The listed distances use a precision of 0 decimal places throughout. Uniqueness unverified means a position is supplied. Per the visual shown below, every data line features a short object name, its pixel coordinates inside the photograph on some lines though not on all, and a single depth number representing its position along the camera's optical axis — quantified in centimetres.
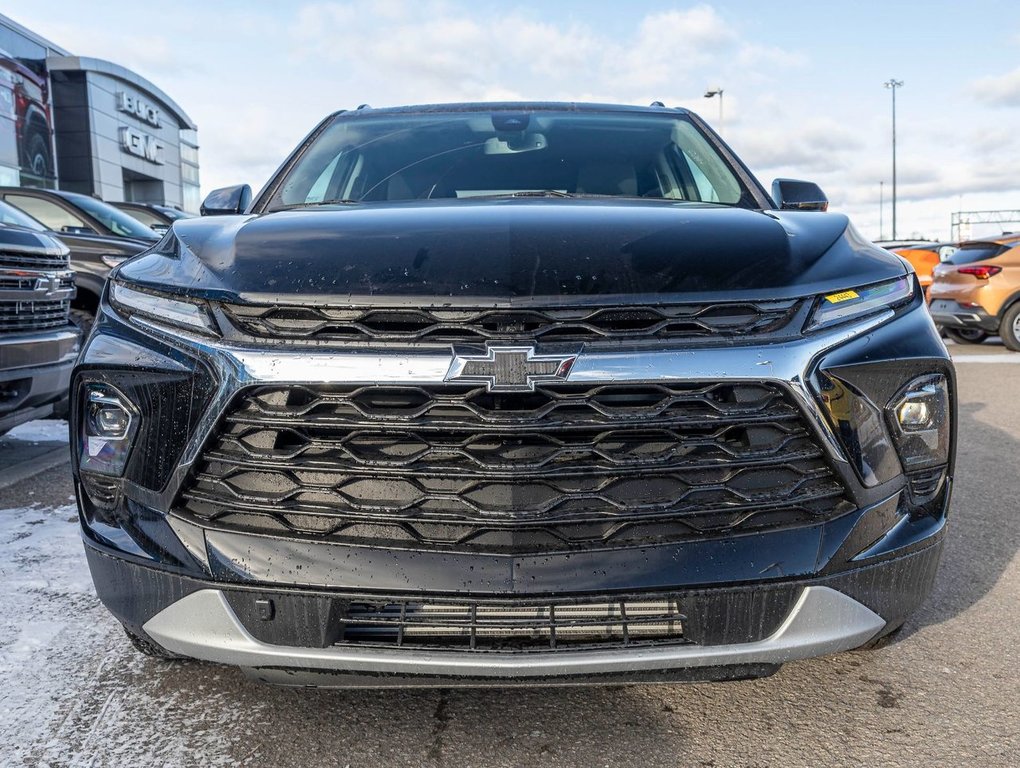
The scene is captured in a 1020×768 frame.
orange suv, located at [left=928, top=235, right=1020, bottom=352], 1045
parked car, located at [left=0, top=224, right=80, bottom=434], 424
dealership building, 3259
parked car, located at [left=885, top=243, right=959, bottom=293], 1414
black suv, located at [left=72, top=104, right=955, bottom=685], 172
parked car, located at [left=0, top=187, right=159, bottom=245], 792
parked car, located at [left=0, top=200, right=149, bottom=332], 673
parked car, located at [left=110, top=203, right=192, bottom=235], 1167
